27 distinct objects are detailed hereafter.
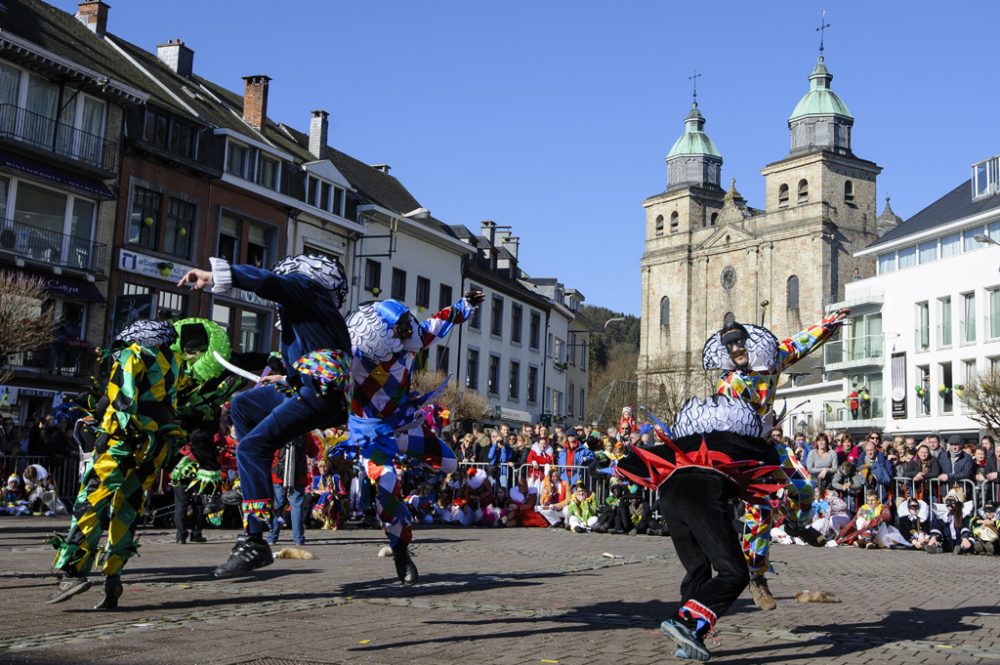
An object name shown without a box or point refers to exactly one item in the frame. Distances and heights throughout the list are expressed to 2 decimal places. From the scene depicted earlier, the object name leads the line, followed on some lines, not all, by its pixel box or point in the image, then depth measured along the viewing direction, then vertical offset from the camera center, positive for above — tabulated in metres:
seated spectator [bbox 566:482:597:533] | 20.22 -0.30
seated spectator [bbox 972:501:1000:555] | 17.14 -0.33
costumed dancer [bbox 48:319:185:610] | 6.93 +0.11
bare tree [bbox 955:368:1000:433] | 41.88 +4.33
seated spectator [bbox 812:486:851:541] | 18.77 -0.15
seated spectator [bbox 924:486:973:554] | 17.67 -0.25
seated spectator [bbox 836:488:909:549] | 18.34 -0.35
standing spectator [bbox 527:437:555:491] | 21.91 +0.63
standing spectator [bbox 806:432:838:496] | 19.19 +0.73
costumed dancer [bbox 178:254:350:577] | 6.94 +0.62
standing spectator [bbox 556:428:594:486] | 21.58 +0.68
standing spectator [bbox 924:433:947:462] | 18.98 +1.10
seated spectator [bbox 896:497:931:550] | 18.17 -0.20
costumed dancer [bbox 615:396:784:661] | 5.60 +0.08
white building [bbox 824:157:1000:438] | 50.34 +9.31
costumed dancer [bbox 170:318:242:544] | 7.86 +0.75
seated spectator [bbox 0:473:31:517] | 19.17 -0.49
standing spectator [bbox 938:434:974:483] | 18.31 +0.76
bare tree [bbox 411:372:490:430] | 43.07 +3.50
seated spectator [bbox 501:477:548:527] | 21.41 -0.30
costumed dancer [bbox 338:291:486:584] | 8.55 +0.78
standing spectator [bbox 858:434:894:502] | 18.97 +0.61
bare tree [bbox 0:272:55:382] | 25.27 +3.48
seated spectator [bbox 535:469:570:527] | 21.33 -0.08
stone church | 97.94 +23.70
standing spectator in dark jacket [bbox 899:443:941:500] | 18.73 +0.65
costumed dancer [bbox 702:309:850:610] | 7.32 +0.78
